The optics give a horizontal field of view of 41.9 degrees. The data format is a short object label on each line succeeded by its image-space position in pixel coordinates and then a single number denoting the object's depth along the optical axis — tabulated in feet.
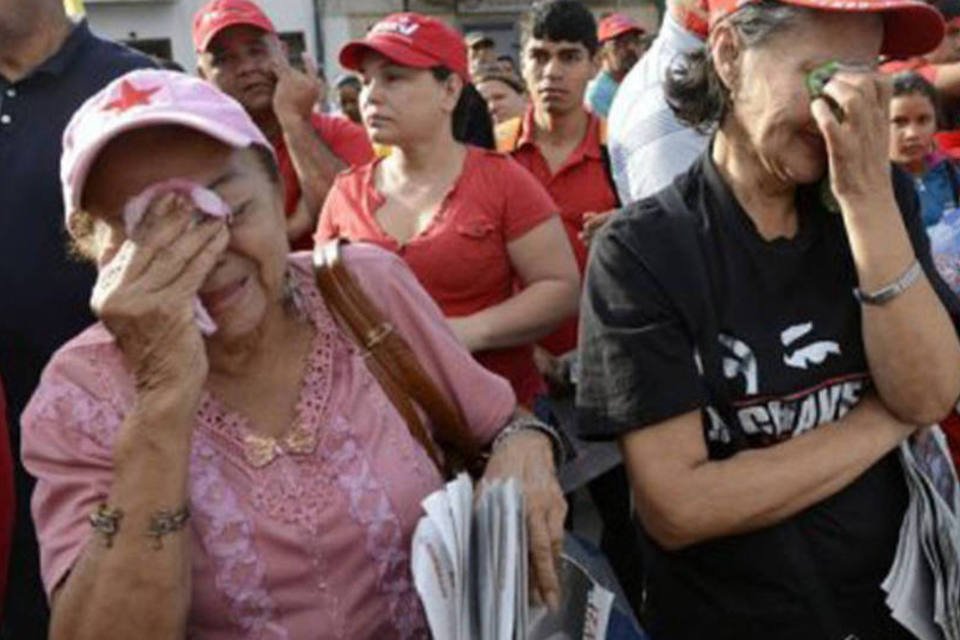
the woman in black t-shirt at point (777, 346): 5.51
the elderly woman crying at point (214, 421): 4.70
